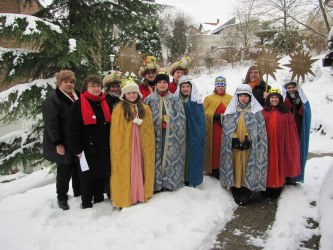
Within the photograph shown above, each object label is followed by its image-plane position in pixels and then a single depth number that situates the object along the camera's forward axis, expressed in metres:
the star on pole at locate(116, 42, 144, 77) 5.87
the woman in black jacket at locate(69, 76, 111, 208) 4.26
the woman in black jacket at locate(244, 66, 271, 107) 5.66
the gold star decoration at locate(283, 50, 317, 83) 5.59
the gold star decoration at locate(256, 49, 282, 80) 5.89
